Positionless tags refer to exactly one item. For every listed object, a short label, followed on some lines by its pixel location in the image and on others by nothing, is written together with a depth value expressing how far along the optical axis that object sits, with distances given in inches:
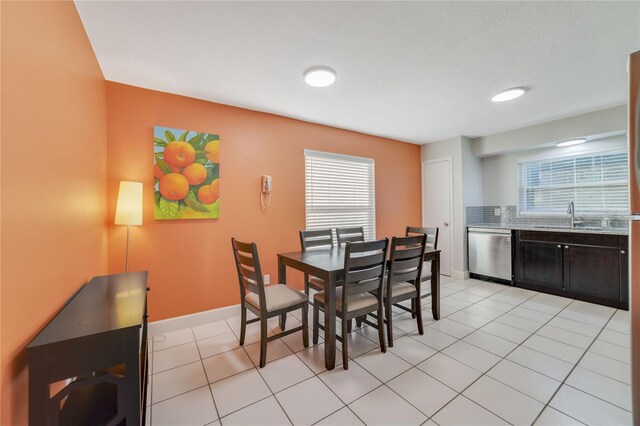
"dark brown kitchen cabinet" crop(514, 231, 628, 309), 120.3
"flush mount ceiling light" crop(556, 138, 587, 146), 143.7
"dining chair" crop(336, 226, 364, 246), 134.0
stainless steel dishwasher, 156.4
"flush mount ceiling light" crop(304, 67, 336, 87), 88.4
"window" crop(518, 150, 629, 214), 138.5
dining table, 78.7
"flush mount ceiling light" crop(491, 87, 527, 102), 105.5
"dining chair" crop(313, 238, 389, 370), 78.3
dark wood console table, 36.5
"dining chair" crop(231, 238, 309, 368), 80.4
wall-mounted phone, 125.3
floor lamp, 86.7
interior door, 181.3
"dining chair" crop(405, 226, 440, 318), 115.1
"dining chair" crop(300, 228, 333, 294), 111.6
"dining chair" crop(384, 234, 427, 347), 90.8
